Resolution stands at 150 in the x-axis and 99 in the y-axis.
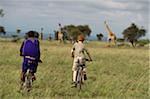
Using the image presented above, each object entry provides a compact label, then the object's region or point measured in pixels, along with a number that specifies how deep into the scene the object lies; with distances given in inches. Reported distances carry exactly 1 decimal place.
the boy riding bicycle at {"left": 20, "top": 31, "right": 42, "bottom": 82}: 492.4
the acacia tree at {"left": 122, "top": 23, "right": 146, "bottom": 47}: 3722.4
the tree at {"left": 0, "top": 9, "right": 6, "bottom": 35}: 4706.0
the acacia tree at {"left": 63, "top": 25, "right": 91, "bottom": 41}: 4033.0
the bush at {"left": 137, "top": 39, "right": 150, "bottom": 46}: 3297.2
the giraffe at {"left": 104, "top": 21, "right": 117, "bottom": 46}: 2849.4
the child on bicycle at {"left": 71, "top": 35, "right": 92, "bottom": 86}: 570.6
